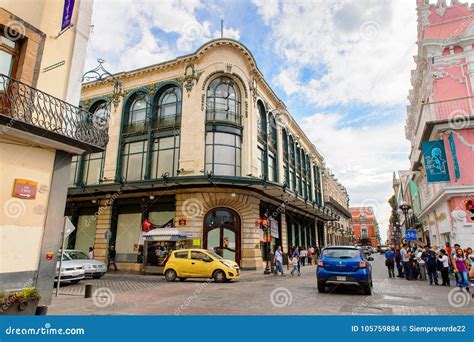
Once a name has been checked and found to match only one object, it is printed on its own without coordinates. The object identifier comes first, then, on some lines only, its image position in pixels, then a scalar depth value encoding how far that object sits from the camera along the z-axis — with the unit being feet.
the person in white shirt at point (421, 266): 54.29
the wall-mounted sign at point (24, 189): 26.81
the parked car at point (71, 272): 45.65
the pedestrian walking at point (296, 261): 61.46
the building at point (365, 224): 308.95
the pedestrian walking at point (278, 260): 61.98
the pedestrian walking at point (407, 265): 54.75
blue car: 34.94
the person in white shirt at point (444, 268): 45.19
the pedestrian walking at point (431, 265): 46.93
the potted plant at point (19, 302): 18.85
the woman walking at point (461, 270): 38.32
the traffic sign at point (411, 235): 80.41
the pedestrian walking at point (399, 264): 59.03
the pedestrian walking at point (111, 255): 72.95
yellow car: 49.14
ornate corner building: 69.62
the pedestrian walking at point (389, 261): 58.29
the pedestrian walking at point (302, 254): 82.94
